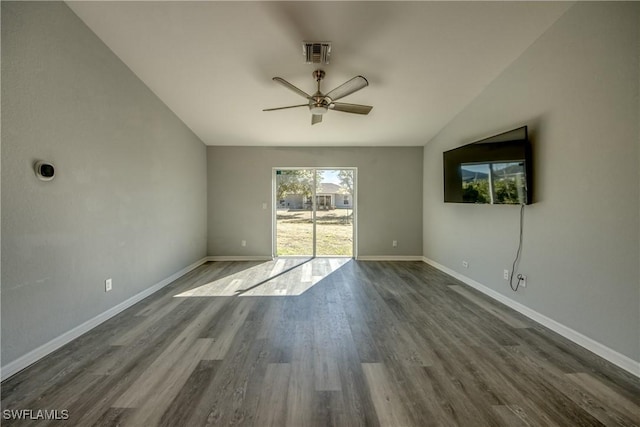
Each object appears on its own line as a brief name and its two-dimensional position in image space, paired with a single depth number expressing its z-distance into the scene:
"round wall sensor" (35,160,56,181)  1.94
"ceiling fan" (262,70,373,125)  2.49
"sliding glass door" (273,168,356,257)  5.40
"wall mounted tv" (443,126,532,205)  2.60
